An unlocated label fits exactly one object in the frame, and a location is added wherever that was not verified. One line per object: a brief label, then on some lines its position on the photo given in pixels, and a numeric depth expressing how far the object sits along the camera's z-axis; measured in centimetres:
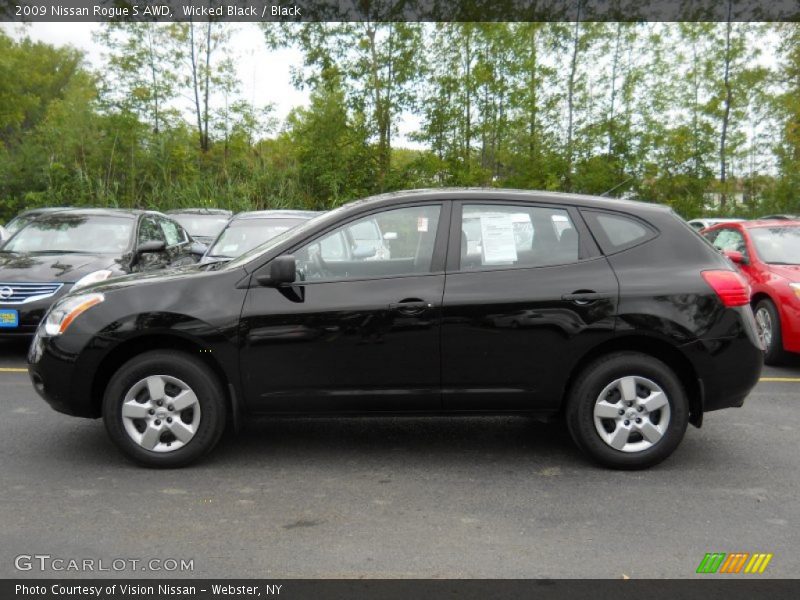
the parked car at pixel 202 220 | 1627
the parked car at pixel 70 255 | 802
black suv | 475
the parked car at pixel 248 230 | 981
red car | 810
